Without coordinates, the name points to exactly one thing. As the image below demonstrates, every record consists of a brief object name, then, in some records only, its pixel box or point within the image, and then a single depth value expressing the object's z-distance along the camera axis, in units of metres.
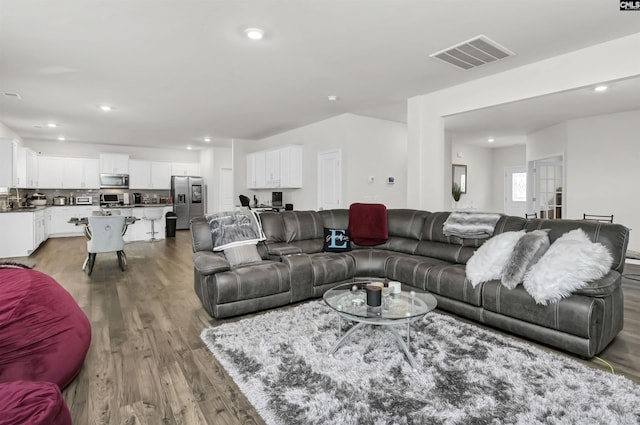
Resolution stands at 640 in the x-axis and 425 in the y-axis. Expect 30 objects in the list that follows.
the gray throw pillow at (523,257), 2.80
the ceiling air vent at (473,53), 3.36
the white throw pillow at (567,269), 2.50
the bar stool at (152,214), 8.03
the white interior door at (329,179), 6.27
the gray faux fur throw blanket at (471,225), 3.61
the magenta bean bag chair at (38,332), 1.85
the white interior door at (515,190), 9.52
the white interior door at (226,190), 10.77
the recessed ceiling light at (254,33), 3.04
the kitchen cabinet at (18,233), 6.17
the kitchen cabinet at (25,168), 6.73
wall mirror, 8.84
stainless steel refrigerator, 10.49
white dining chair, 5.01
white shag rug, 1.80
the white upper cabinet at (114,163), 9.56
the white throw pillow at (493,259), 2.99
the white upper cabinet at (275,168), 7.26
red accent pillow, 4.51
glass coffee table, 2.29
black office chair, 8.23
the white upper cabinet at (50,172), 8.88
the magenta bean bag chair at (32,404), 1.24
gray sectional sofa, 2.50
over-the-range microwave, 9.61
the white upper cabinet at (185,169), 10.81
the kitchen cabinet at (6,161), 6.12
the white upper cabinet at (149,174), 10.09
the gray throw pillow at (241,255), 3.64
